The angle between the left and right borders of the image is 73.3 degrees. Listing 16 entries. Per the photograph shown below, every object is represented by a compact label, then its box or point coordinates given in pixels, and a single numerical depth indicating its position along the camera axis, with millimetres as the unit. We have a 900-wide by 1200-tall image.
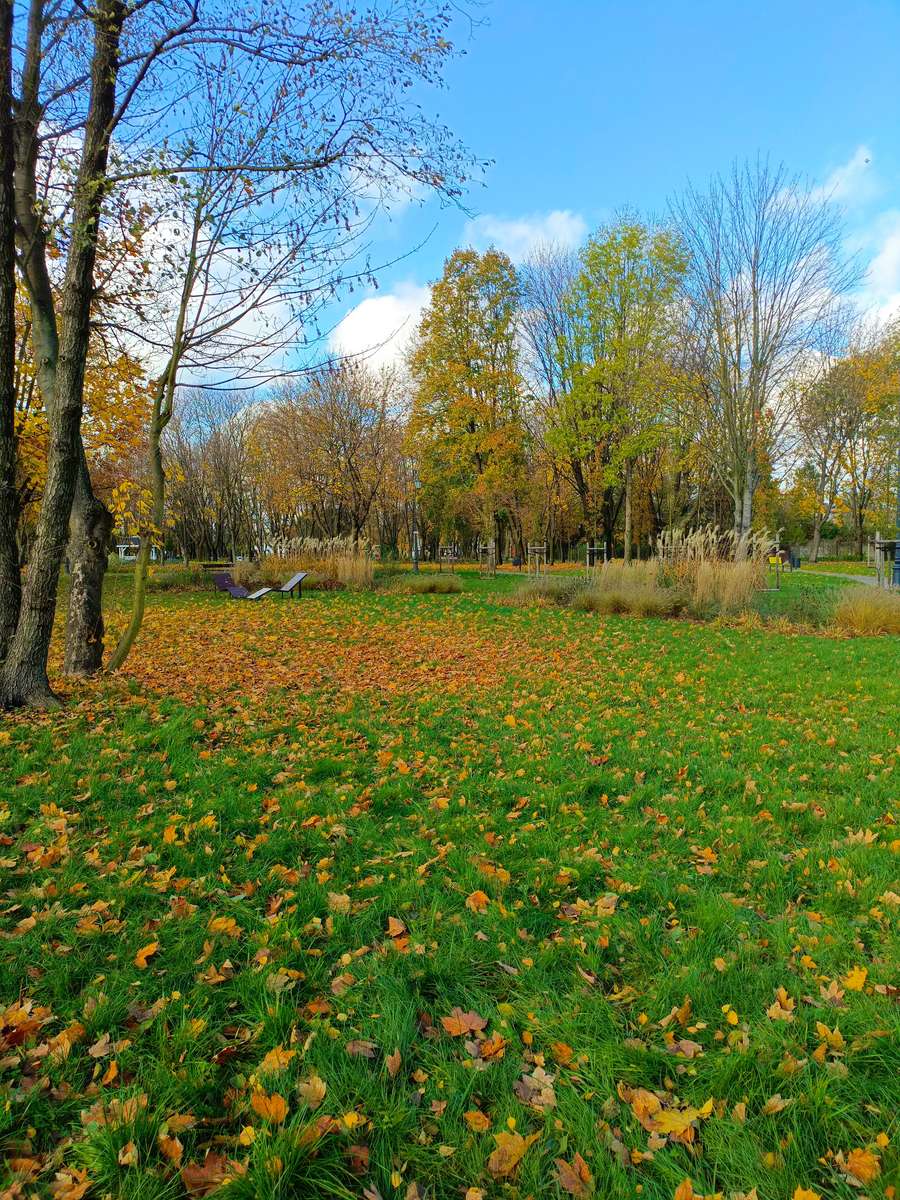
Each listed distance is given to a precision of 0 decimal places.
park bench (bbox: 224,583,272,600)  14664
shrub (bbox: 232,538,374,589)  17547
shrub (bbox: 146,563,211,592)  17781
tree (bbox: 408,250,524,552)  25703
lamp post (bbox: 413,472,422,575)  29250
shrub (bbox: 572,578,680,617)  11945
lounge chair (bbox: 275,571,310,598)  14789
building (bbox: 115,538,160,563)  36056
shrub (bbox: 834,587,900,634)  10086
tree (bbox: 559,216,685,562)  21656
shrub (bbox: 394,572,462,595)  16531
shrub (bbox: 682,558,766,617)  11719
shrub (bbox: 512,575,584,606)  14023
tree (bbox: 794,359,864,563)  31531
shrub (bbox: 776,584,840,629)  10883
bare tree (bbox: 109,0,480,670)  5570
